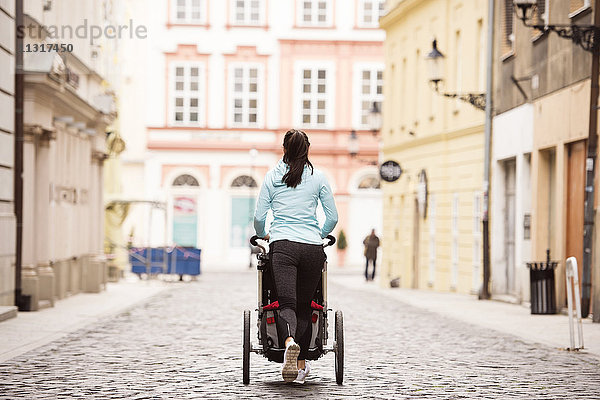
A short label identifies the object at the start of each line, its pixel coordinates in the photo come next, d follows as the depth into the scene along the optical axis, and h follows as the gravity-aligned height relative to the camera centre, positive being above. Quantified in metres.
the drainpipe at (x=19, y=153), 19.29 +0.79
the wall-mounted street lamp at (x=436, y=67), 26.27 +2.93
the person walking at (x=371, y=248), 40.47 -1.17
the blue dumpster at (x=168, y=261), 36.41 -1.49
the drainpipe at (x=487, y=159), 26.14 +1.10
